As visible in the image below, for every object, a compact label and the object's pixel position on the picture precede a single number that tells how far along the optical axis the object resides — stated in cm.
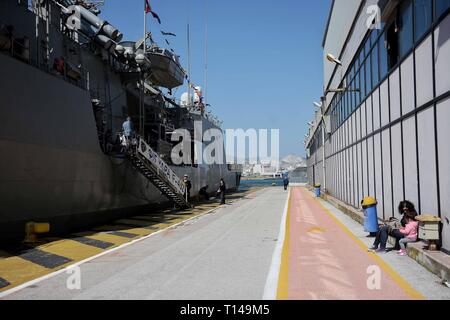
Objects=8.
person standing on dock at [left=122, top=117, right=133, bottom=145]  1862
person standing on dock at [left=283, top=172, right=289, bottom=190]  5659
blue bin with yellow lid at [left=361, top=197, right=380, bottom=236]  1110
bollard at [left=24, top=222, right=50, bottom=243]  1175
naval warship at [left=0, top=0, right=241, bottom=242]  1190
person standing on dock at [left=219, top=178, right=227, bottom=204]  2814
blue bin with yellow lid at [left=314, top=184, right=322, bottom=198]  3697
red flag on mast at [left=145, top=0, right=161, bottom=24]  2314
